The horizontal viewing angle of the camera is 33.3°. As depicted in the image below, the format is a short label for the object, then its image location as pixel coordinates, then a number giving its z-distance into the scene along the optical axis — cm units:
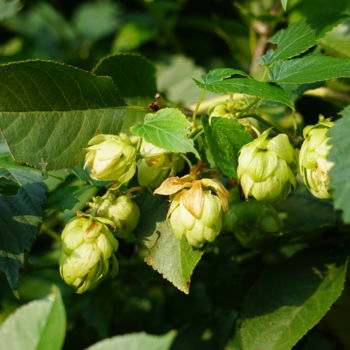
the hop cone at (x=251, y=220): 129
